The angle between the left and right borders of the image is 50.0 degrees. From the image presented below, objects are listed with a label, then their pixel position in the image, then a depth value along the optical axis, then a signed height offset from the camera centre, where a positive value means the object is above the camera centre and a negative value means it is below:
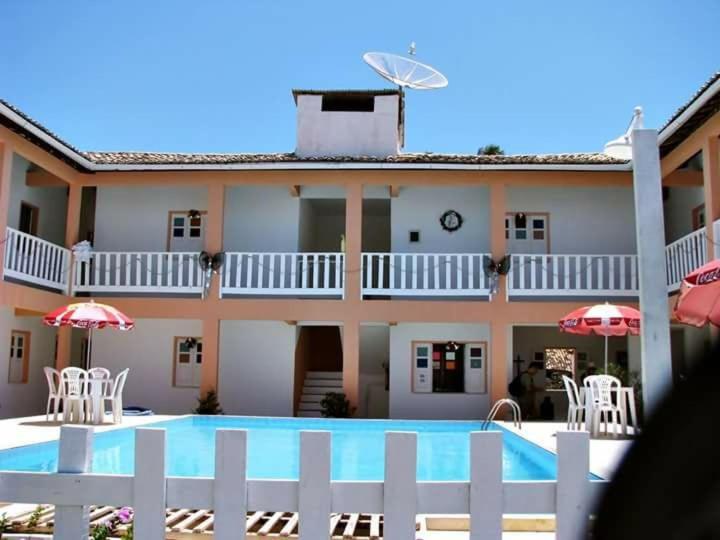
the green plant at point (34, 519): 5.76 -1.13
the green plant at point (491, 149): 35.81 +10.52
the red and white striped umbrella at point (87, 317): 13.28 +0.91
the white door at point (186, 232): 19.36 +3.48
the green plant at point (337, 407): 15.98 -0.68
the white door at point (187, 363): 18.89 +0.20
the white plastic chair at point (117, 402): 13.20 -0.54
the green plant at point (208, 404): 16.27 -0.68
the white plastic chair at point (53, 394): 13.37 -0.43
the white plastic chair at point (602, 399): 11.75 -0.33
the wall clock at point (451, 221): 18.94 +3.75
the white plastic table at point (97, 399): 12.78 -0.48
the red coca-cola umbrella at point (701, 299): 6.90 +0.74
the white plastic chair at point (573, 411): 12.21 -0.53
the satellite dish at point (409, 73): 20.05 +7.81
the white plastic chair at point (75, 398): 12.86 -0.47
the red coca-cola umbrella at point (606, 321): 12.39 +0.92
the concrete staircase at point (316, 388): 18.95 -0.38
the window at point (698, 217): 16.48 +3.47
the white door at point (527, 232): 18.73 +3.49
